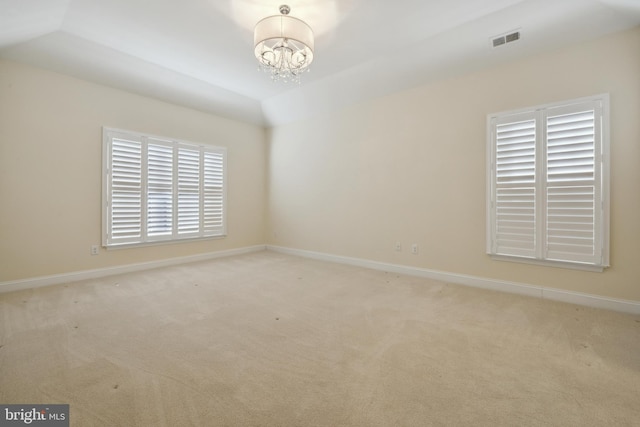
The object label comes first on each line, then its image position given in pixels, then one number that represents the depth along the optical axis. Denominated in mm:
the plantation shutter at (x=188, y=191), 4621
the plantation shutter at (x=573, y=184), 2711
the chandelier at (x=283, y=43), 2512
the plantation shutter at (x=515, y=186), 3033
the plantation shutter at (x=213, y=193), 4977
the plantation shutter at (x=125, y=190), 3865
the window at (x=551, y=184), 2691
